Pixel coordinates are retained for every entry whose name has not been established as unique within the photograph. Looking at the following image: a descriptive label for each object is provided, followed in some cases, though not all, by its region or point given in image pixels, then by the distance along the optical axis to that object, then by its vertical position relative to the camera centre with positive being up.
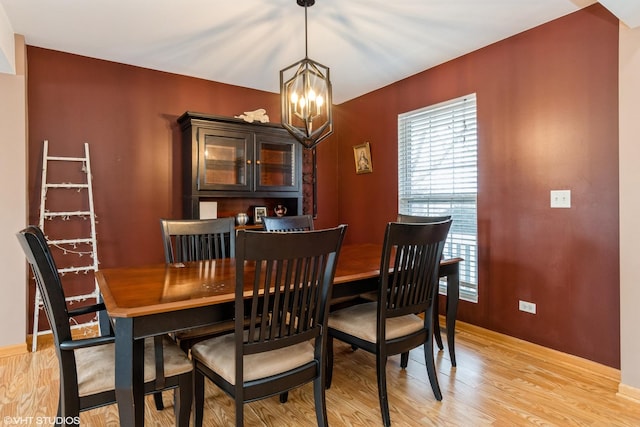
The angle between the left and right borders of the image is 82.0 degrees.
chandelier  2.07 +0.65
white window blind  3.12 +0.36
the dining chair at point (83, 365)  1.29 -0.60
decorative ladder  2.91 -0.04
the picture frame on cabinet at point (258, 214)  3.86 -0.03
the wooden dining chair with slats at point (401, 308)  1.82 -0.51
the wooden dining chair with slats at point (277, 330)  1.37 -0.49
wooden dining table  1.27 -0.33
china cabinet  3.30 +0.45
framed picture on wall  4.11 +0.60
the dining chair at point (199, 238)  2.35 -0.18
